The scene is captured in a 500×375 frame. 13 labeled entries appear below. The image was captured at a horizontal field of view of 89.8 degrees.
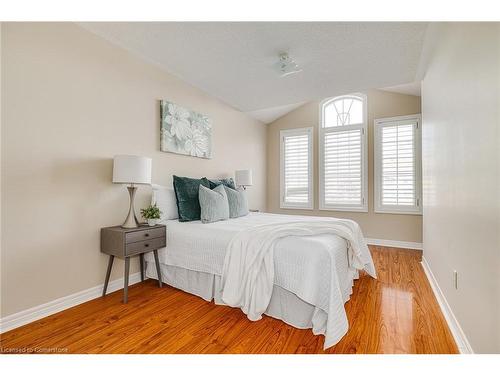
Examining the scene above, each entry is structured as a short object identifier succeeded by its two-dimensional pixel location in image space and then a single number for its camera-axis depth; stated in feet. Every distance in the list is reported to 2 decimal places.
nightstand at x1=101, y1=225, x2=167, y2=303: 7.34
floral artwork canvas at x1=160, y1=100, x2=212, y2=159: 10.13
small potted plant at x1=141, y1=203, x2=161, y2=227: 8.48
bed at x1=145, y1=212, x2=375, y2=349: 5.62
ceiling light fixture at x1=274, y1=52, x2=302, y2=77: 8.98
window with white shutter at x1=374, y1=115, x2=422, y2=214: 13.87
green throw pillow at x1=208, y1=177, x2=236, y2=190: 10.95
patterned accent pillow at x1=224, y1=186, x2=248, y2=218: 10.48
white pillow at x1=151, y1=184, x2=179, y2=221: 9.32
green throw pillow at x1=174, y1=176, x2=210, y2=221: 9.33
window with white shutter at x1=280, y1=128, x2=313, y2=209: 17.15
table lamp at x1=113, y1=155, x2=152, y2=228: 7.58
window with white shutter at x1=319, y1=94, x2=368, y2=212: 15.44
